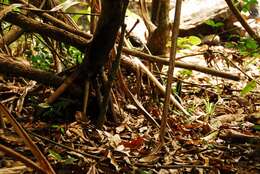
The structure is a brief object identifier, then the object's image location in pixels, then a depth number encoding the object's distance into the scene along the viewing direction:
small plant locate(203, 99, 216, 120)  1.97
